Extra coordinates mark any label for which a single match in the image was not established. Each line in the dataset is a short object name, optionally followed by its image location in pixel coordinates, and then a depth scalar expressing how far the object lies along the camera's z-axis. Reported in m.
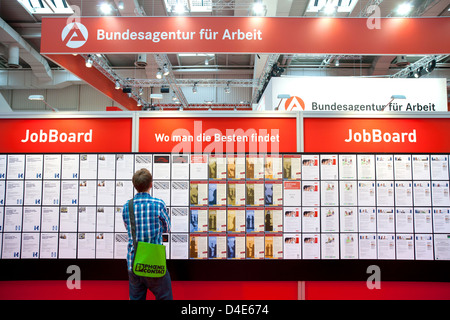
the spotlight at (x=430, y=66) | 8.68
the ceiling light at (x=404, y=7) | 6.31
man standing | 2.29
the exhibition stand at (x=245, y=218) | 3.12
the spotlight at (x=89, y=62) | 7.66
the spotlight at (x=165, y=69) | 9.60
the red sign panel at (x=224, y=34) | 3.33
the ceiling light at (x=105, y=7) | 5.53
